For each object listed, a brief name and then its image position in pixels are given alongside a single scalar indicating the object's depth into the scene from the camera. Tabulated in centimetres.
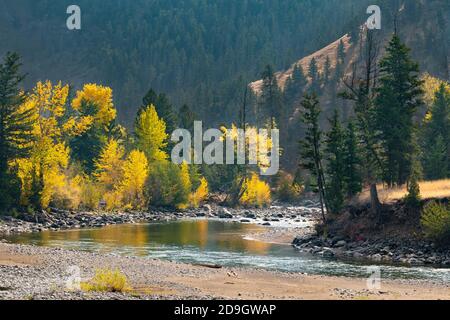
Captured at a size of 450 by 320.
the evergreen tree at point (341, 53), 18081
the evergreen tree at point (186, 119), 11656
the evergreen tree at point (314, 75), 17800
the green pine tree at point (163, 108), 10788
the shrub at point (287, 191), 12038
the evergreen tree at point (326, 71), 17650
